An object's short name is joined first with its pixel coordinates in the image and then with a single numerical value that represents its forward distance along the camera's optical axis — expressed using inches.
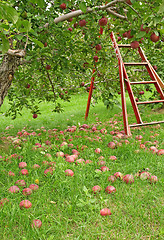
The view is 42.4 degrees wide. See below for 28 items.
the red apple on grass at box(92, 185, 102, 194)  69.0
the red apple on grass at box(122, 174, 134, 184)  74.0
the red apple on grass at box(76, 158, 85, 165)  88.0
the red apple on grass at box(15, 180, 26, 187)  71.0
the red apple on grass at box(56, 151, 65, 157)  96.0
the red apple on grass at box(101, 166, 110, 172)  80.7
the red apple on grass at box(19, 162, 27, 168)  85.4
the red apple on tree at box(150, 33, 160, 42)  85.4
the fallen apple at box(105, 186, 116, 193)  68.6
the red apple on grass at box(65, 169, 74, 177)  77.5
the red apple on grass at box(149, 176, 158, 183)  74.6
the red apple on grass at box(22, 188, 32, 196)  66.9
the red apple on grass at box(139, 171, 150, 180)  75.8
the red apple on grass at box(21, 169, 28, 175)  78.7
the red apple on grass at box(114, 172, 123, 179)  76.7
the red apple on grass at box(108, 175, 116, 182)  74.4
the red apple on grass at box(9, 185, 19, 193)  67.0
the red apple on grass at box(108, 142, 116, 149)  107.0
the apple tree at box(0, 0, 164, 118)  86.7
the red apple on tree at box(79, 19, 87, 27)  107.1
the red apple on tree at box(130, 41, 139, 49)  99.6
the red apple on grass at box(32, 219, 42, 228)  53.9
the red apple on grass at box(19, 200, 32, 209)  60.9
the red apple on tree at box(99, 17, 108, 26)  101.3
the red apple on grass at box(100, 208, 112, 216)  58.6
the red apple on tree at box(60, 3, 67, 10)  100.3
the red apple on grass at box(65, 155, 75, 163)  89.3
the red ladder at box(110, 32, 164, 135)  128.0
